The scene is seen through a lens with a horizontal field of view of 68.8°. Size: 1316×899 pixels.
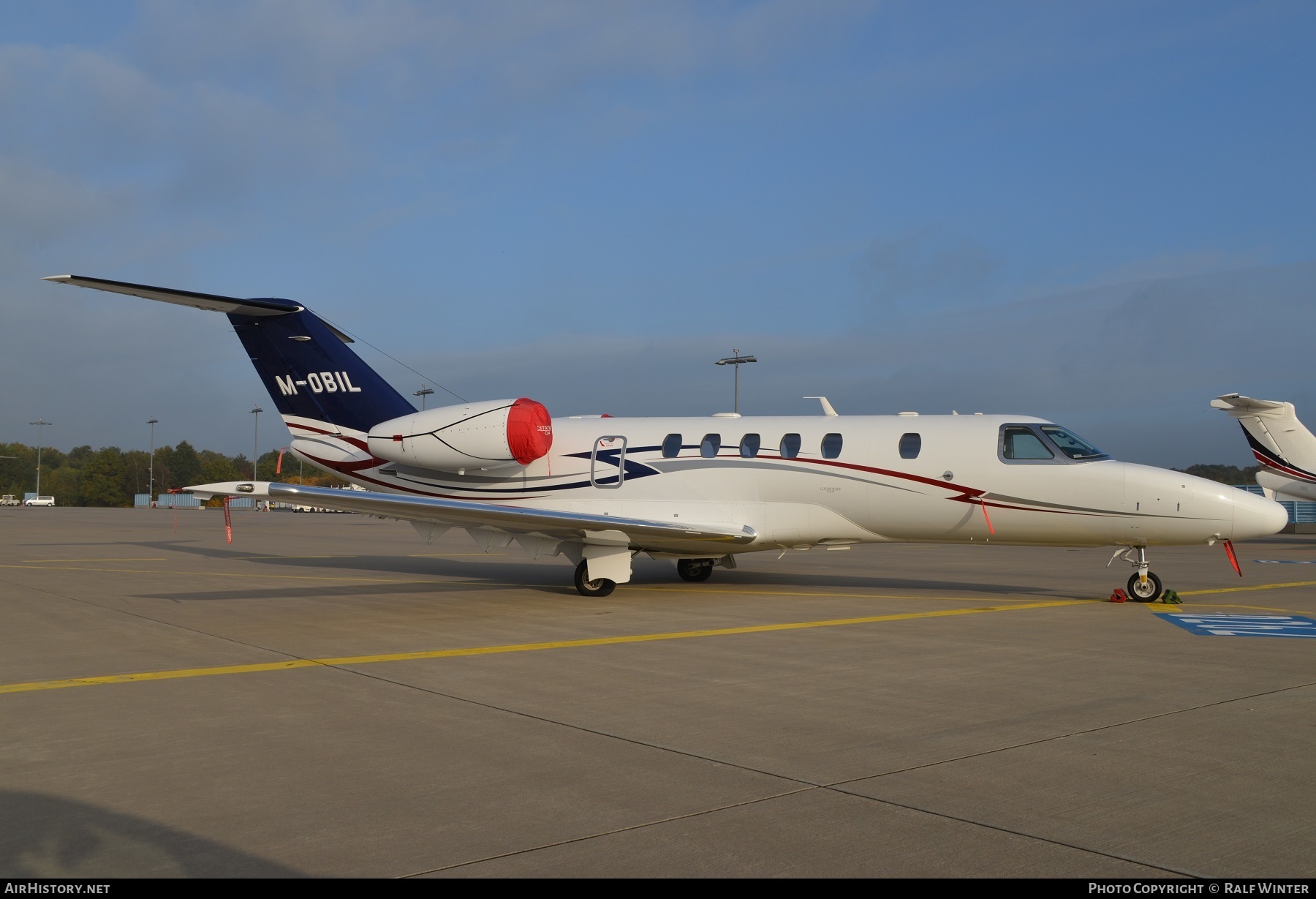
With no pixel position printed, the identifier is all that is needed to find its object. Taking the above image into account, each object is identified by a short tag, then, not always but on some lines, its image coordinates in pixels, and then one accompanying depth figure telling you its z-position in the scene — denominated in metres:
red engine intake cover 15.60
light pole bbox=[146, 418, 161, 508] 102.25
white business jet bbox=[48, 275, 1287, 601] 13.28
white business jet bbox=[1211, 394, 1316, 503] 31.44
